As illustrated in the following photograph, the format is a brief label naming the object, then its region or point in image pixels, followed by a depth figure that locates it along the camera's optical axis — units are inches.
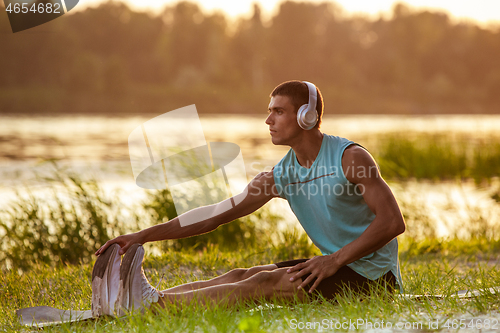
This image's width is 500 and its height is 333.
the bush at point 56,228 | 474.3
